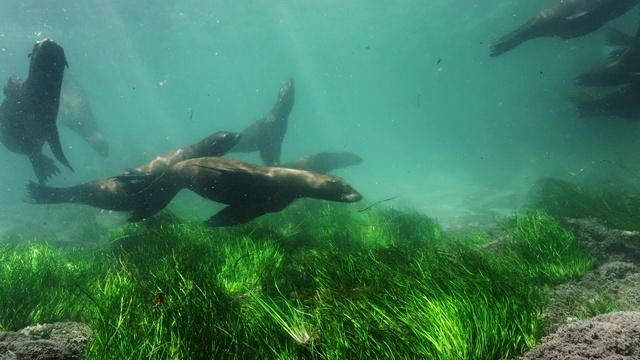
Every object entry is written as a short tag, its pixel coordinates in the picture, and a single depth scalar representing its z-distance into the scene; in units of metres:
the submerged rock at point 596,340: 1.63
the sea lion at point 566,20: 9.84
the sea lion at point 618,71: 9.45
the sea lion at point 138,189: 6.80
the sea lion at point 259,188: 5.64
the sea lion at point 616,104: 10.09
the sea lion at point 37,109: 6.28
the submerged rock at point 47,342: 2.16
